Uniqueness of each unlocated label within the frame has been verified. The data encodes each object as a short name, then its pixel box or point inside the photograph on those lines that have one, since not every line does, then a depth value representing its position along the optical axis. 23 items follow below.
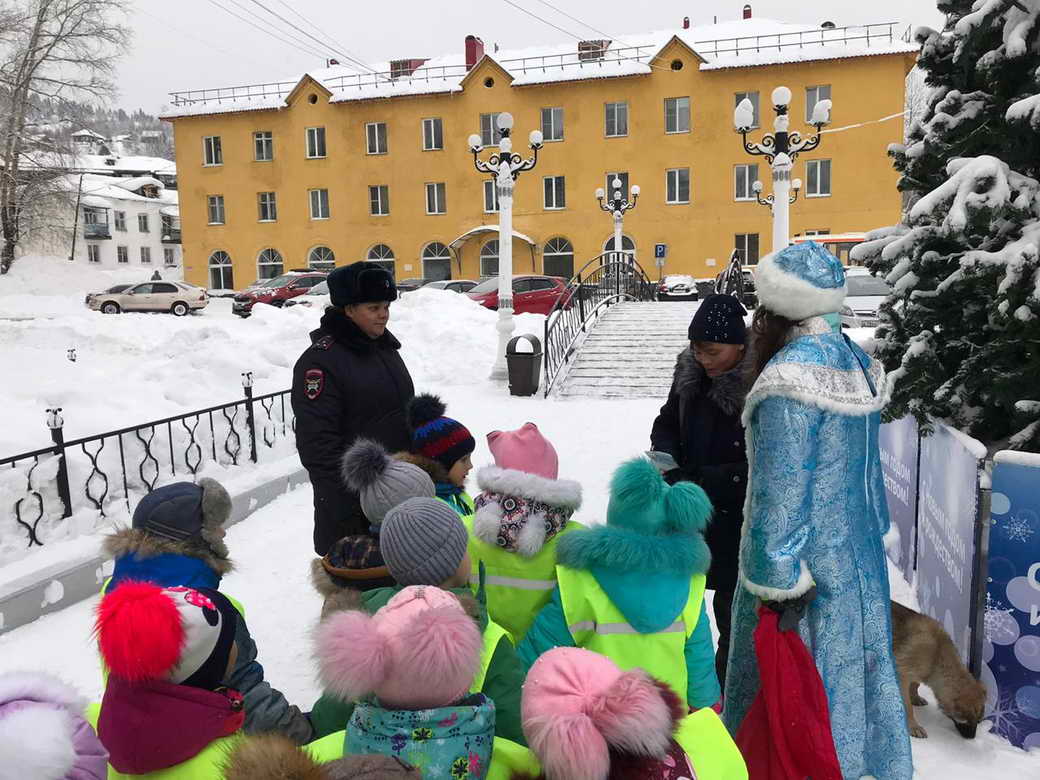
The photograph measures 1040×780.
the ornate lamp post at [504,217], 13.59
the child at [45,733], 1.49
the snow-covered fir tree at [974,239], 3.39
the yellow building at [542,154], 33.03
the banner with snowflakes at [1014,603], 3.21
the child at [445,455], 3.25
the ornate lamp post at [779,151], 12.12
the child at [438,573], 2.00
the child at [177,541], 2.57
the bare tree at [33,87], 23.44
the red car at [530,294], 23.44
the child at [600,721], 1.43
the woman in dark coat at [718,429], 3.12
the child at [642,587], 2.28
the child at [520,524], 2.60
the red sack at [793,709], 2.30
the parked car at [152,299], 28.05
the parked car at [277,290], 27.73
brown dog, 3.26
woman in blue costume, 2.36
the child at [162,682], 1.72
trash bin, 12.36
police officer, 3.35
